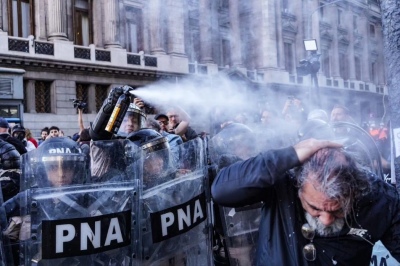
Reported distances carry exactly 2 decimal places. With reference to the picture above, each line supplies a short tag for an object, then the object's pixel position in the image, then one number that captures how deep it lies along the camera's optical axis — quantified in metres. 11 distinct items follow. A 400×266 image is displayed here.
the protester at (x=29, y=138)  10.71
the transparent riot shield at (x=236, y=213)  3.21
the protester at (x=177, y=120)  6.13
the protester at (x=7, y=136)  6.15
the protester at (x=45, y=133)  11.41
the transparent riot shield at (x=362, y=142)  3.29
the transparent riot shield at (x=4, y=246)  2.50
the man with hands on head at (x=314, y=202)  1.80
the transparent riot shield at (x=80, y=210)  2.41
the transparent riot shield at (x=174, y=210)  2.78
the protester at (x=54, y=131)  9.83
